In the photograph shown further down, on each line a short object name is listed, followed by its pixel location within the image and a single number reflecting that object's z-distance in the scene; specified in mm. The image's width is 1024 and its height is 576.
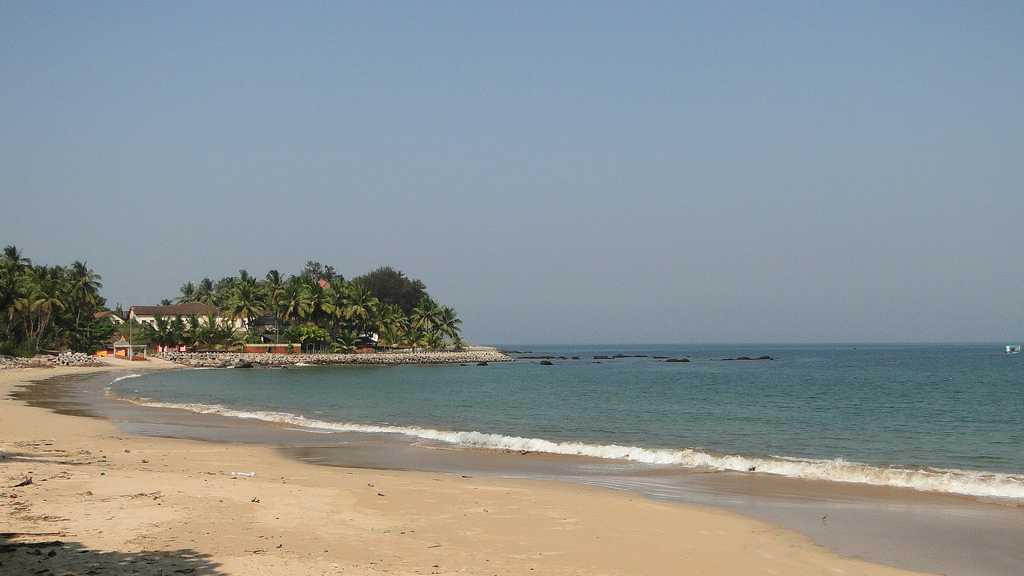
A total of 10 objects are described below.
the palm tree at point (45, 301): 79938
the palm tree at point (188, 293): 151750
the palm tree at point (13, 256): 84806
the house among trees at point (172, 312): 115750
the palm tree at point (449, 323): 129875
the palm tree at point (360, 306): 109375
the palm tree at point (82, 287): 91500
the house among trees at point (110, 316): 127475
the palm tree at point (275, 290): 105312
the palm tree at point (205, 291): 145238
